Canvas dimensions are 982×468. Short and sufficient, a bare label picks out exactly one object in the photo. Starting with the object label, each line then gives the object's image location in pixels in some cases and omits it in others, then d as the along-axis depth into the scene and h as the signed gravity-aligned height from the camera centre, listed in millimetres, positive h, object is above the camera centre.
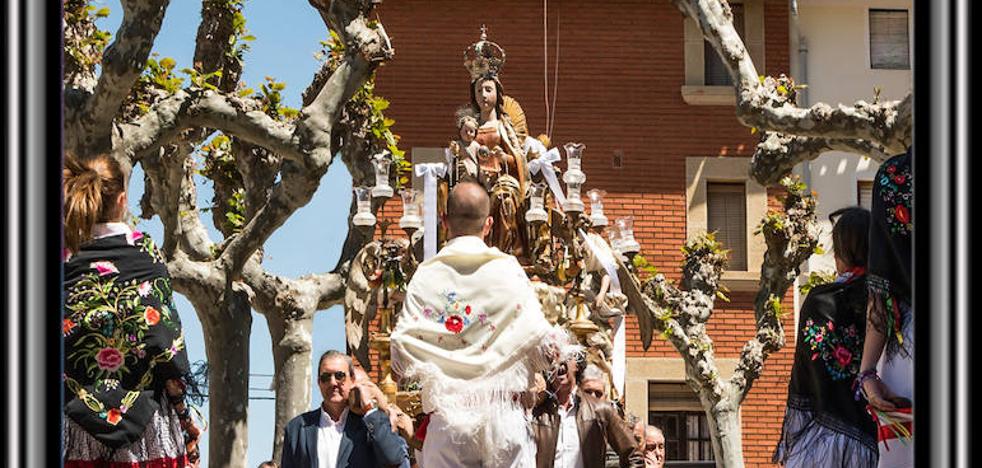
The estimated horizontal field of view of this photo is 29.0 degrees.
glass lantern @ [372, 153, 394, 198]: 13562 +342
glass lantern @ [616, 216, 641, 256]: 14828 -106
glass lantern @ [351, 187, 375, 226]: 13695 +122
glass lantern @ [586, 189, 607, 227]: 14203 +124
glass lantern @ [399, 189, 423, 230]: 13375 +92
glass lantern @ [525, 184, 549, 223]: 13398 +124
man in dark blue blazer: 8062 -893
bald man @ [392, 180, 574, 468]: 7844 -509
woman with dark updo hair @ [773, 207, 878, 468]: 7219 -530
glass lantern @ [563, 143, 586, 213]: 13523 +331
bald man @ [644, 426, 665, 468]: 11203 -1339
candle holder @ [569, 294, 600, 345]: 13125 -704
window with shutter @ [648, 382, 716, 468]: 25406 -2709
